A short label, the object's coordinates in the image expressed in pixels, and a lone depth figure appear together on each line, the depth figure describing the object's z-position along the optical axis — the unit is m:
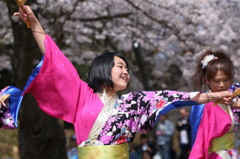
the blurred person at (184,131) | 14.97
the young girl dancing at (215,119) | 7.71
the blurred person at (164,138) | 17.67
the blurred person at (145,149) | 14.27
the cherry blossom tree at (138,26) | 13.56
